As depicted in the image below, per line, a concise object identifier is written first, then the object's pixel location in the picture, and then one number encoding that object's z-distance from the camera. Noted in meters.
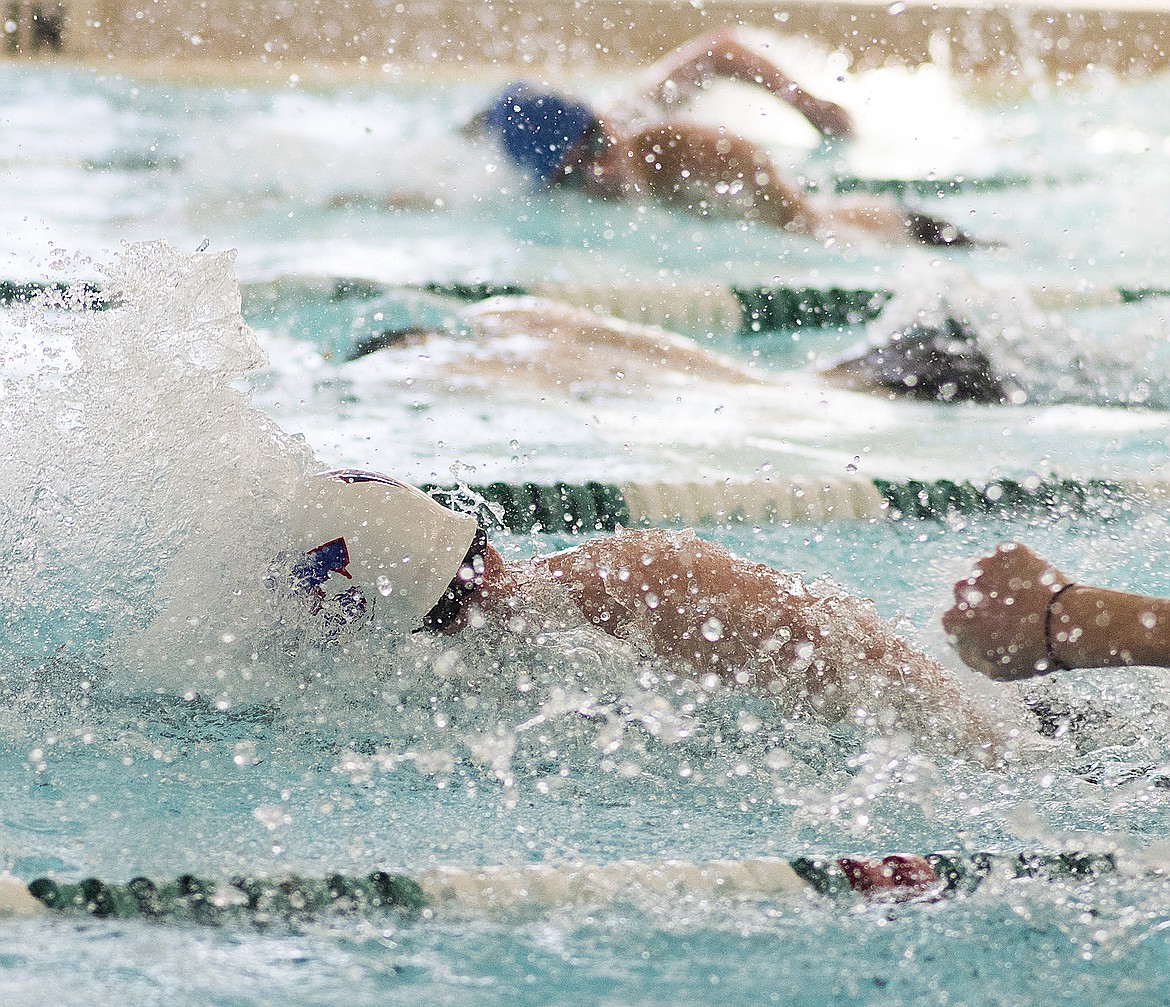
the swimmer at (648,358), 5.88
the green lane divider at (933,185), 9.82
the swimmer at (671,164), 8.20
